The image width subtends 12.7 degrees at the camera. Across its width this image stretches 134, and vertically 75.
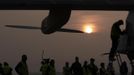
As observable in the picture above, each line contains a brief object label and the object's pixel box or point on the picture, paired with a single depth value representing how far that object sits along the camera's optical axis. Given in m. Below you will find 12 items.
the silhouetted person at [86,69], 29.44
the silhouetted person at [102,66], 28.11
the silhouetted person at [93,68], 29.11
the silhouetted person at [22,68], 25.67
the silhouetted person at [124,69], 30.11
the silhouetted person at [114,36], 21.45
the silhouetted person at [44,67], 29.11
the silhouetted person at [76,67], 29.19
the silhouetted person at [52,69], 29.02
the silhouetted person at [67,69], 32.56
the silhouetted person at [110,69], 21.25
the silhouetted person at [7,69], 28.02
